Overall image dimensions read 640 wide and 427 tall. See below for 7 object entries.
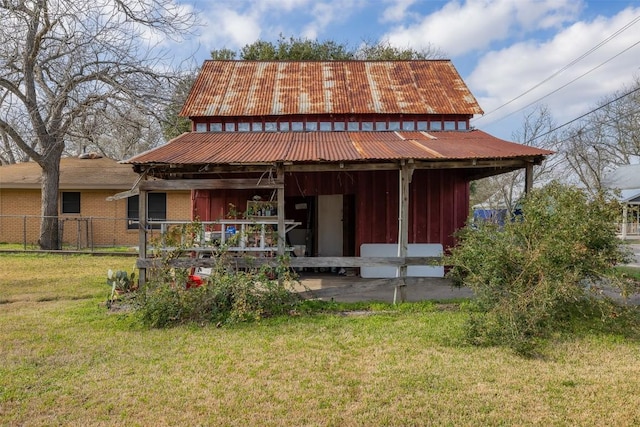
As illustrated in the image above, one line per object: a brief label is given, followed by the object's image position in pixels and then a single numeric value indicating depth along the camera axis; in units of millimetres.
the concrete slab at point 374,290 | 7852
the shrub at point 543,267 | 5730
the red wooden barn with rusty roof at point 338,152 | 7805
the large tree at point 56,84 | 14000
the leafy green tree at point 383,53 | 25625
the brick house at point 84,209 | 17438
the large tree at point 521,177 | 25672
